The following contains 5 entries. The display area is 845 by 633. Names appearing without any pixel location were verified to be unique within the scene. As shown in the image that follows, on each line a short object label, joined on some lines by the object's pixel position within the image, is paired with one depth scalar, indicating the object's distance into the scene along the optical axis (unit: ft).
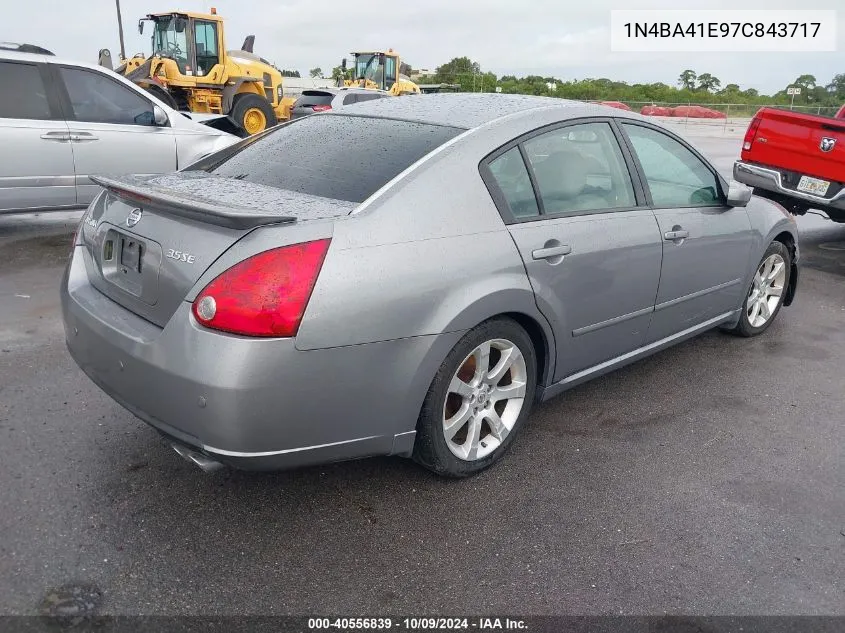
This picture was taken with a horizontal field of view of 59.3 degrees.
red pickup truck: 24.56
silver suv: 21.85
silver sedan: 7.86
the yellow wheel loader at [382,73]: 77.46
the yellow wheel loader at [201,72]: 55.67
